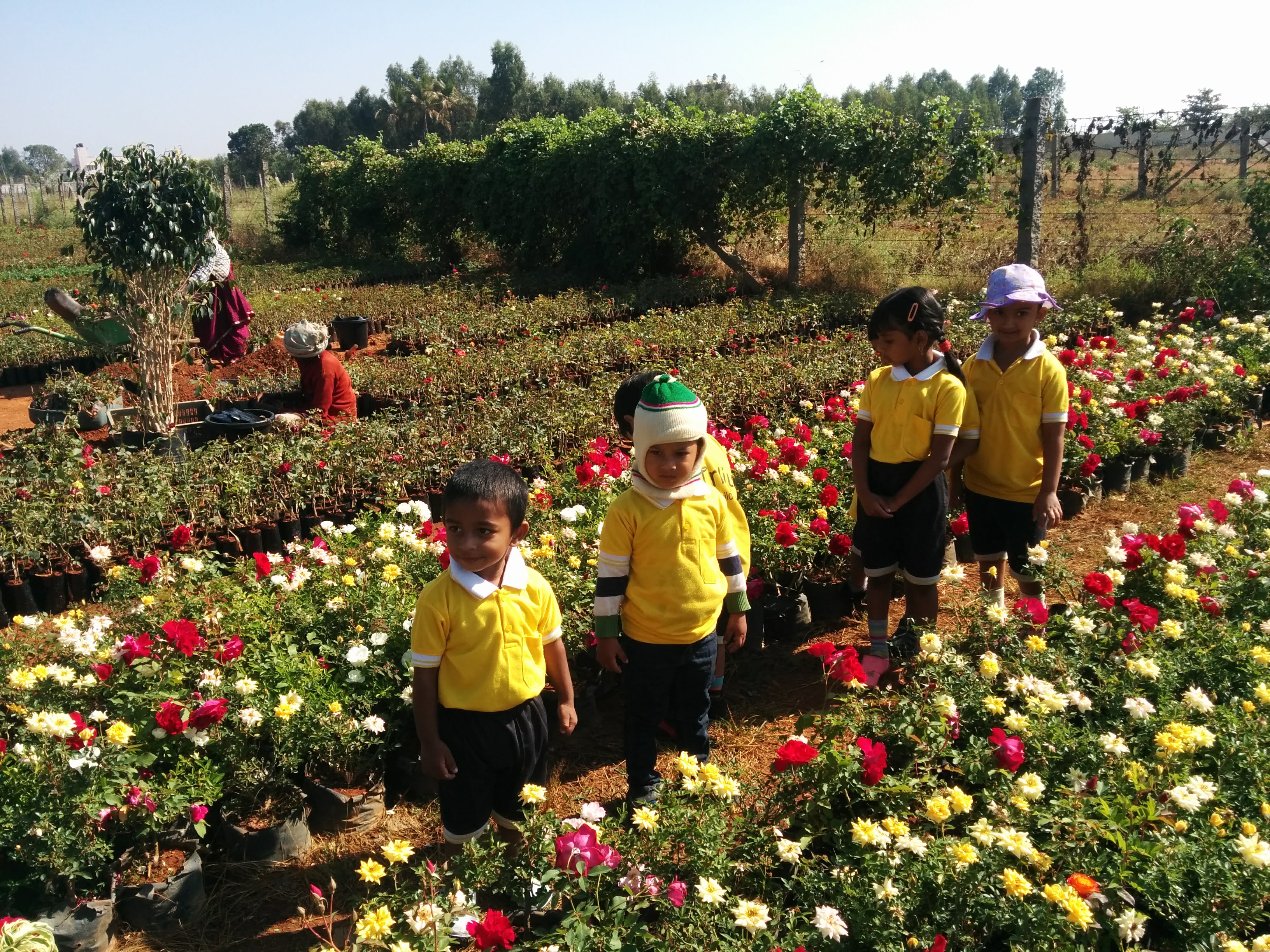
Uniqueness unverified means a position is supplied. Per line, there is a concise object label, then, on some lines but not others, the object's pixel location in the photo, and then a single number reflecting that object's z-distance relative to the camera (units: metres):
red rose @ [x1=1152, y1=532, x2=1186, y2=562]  3.14
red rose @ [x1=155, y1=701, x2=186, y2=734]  2.50
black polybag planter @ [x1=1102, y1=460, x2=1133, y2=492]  5.54
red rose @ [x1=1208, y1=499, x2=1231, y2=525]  4.19
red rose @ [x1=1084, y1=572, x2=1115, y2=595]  2.95
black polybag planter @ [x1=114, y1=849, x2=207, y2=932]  2.53
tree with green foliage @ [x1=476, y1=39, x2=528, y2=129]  77.69
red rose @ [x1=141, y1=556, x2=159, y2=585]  3.23
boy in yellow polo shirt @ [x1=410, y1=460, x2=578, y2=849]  2.22
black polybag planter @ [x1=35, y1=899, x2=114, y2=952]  2.38
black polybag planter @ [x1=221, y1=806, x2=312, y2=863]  2.77
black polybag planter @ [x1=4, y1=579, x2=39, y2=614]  4.62
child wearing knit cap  2.52
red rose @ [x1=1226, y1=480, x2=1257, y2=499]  3.88
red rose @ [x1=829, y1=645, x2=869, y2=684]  2.53
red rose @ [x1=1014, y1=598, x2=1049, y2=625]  2.86
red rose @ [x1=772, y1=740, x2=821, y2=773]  2.23
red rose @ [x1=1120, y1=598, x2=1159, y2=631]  2.77
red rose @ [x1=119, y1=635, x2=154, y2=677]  2.72
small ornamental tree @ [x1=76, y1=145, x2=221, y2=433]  6.24
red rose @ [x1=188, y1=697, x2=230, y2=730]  2.54
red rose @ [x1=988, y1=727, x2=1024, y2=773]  2.26
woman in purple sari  9.09
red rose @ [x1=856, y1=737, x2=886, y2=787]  2.25
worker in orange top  6.04
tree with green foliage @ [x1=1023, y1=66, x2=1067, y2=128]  84.44
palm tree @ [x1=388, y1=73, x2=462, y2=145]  57.97
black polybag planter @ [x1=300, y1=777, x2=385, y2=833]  2.93
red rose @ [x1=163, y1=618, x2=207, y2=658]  2.71
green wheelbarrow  7.06
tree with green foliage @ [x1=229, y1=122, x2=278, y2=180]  75.19
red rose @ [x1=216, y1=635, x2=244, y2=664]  2.80
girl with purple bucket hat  3.42
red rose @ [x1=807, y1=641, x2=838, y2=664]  2.65
